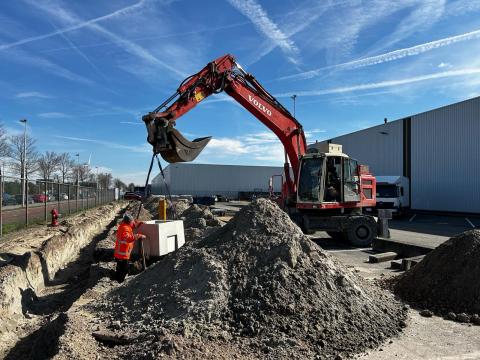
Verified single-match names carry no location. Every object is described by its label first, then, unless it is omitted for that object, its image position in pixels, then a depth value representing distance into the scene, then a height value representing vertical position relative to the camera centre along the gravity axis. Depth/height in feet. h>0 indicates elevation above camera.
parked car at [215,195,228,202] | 211.00 -5.85
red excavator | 43.68 +1.14
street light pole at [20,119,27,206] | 146.53 +10.27
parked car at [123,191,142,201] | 192.83 -4.03
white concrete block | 29.09 -3.47
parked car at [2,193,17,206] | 61.69 -1.69
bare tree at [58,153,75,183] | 205.54 +11.79
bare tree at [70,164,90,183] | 230.27 +9.12
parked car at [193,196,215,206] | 134.00 -4.34
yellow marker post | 32.56 -1.76
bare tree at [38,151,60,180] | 180.84 +10.28
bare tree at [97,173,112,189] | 299.58 +7.86
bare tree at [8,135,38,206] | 140.60 +8.44
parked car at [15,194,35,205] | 64.07 -1.60
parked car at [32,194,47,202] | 71.97 -1.57
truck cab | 91.45 -1.70
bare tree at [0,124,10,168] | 131.75 +12.10
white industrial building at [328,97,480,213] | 91.66 +7.64
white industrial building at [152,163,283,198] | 230.89 +4.64
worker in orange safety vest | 26.84 -3.64
